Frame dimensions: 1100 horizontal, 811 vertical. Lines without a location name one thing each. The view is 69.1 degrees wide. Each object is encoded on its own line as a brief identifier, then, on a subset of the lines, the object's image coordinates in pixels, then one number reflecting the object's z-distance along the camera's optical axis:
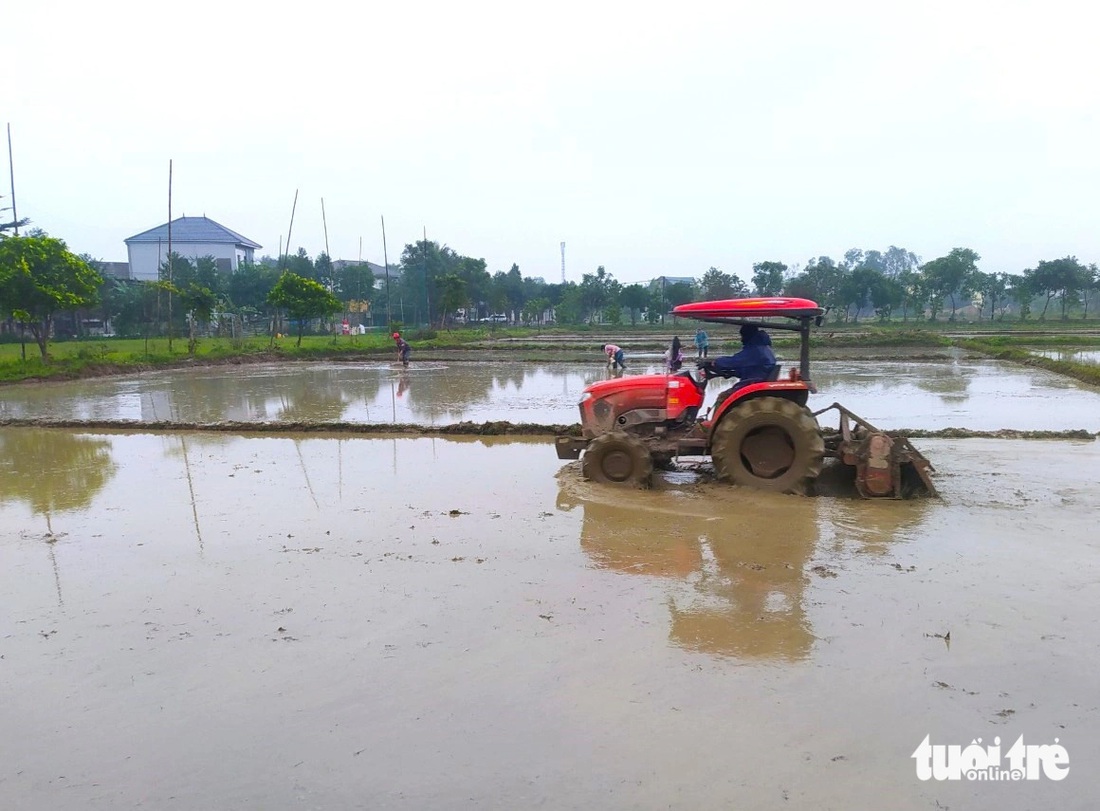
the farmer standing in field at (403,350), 28.58
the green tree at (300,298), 34.88
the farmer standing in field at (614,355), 21.73
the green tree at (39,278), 21.78
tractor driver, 8.09
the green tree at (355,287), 59.19
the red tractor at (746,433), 7.59
